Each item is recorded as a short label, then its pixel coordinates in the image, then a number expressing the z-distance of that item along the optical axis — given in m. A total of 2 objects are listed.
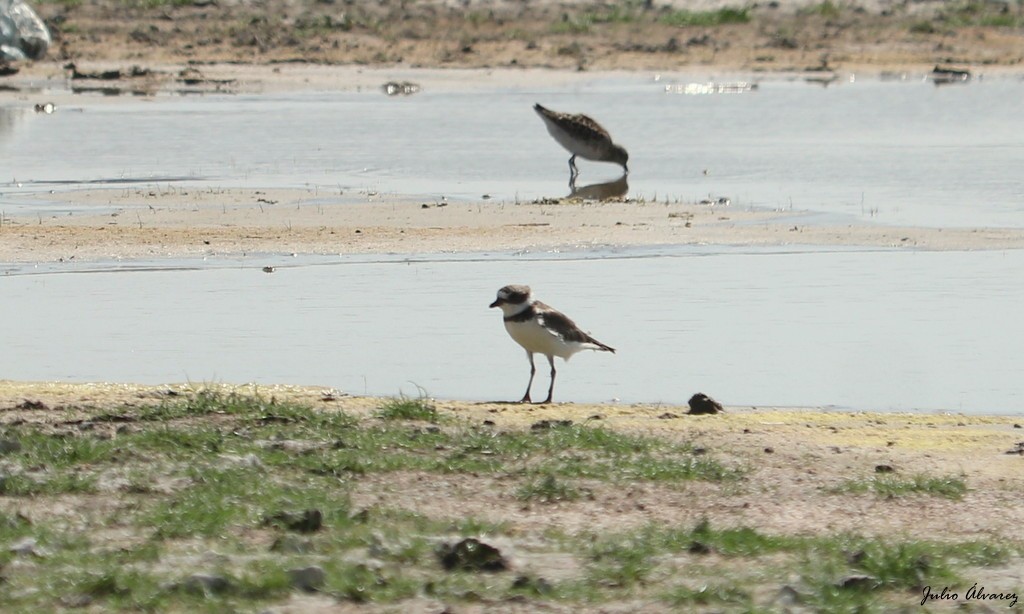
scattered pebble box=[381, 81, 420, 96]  69.62
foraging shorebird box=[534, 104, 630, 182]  45.72
